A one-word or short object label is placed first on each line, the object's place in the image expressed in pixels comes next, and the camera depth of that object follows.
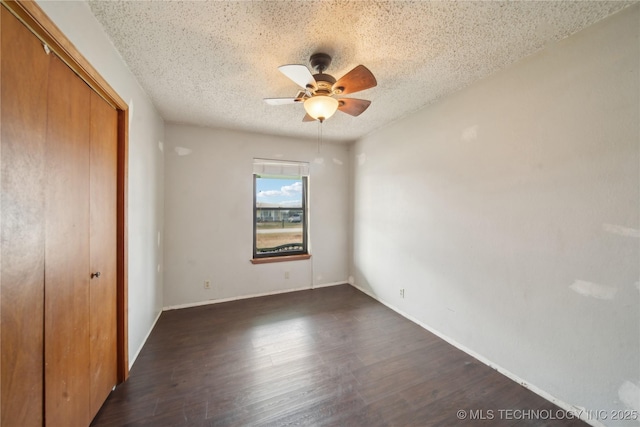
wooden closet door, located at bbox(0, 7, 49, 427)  0.86
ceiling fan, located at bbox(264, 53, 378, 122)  1.59
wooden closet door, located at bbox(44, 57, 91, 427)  1.10
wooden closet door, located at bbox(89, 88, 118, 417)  1.47
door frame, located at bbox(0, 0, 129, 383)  1.38
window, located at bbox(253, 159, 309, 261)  3.66
